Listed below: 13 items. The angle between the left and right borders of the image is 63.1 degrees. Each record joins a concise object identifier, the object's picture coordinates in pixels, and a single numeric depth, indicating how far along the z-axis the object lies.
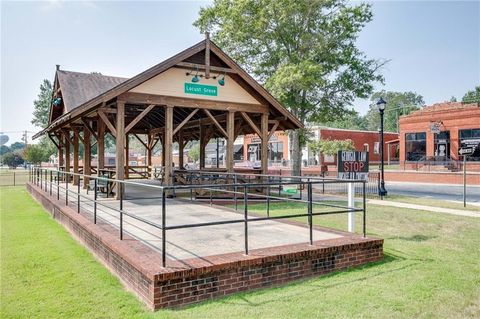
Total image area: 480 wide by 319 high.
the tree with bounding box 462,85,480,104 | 79.68
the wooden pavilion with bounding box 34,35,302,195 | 11.73
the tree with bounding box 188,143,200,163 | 59.97
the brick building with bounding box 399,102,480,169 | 29.55
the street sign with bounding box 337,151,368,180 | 11.39
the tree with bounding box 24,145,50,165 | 43.75
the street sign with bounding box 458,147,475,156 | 13.78
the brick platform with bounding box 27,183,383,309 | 4.47
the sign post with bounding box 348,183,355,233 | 7.03
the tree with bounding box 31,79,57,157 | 49.94
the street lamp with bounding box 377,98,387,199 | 15.84
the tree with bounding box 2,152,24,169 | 84.44
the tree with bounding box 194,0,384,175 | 19.20
